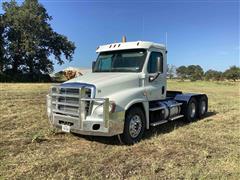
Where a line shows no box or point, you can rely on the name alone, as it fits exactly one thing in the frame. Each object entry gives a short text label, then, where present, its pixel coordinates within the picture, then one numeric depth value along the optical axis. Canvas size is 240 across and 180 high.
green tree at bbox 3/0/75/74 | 29.57
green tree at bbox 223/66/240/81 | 48.02
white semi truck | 4.02
